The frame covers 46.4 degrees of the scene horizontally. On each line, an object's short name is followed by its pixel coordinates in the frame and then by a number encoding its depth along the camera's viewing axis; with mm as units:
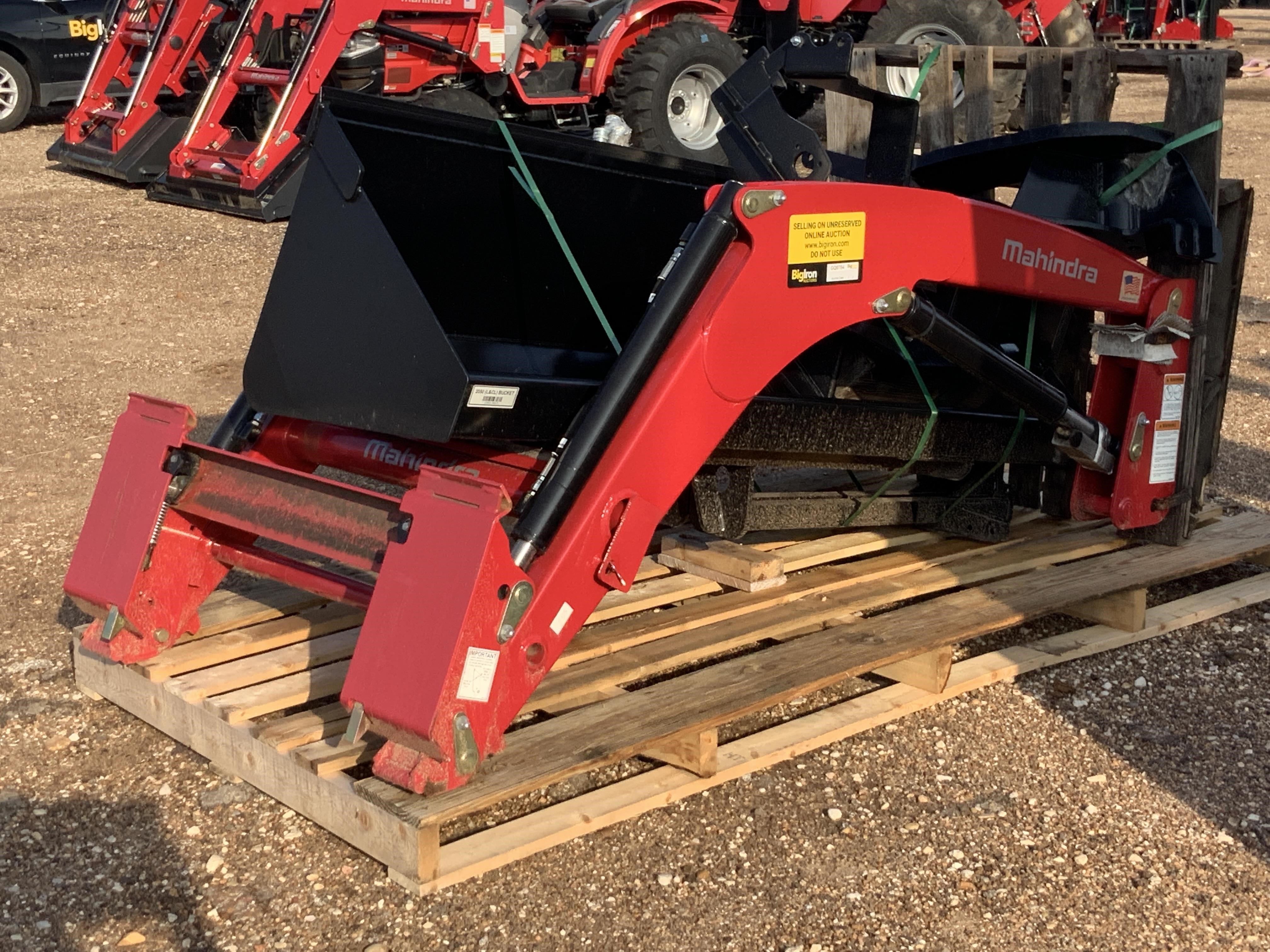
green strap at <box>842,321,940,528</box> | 3785
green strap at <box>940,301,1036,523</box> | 4055
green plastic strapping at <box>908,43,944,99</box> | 4676
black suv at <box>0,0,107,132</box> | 12414
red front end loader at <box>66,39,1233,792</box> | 2871
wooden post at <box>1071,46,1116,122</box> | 4520
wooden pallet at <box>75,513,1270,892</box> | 2951
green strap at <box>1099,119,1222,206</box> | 4086
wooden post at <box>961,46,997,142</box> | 4902
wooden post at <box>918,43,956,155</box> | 5016
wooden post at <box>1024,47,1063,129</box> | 4680
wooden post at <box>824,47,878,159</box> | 5363
